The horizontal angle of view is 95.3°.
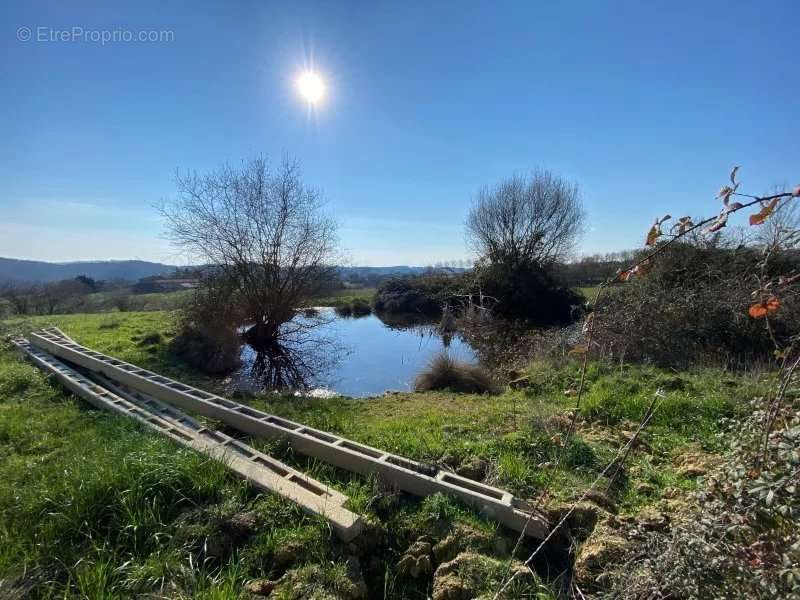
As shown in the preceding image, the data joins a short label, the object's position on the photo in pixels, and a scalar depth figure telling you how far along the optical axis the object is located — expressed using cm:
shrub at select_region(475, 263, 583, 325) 2020
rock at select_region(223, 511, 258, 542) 238
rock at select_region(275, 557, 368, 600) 195
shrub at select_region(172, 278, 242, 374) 940
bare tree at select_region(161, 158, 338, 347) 1227
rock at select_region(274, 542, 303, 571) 220
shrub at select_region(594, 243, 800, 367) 671
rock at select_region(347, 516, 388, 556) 232
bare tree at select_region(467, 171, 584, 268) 2075
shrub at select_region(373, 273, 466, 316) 2244
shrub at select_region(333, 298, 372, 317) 2349
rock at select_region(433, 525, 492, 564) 230
